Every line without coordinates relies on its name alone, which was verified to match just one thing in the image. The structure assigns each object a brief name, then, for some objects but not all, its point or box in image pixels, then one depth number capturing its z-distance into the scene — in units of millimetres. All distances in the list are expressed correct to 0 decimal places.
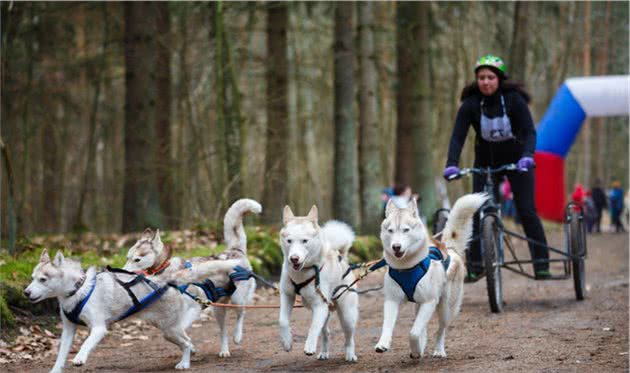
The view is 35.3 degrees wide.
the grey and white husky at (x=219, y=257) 7936
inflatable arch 26438
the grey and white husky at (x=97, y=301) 7020
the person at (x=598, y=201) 32344
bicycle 9891
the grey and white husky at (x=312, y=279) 6965
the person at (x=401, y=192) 17377
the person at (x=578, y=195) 29023
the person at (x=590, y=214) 31359
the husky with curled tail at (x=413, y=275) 6859
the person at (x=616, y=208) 32375
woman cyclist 10336
